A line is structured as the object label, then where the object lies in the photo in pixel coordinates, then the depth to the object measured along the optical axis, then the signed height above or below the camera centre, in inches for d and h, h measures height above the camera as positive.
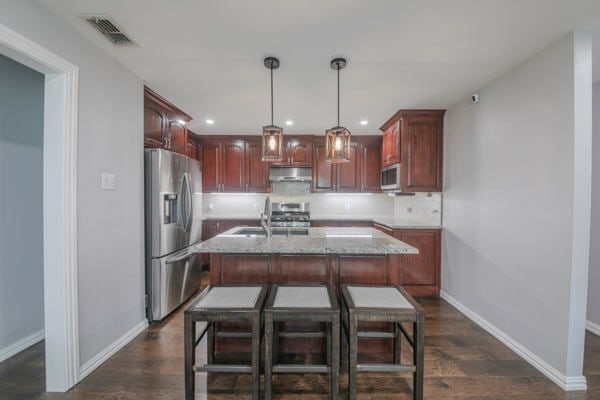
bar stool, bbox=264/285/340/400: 60.1 -28.4
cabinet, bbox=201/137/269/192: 183.2 +20.8
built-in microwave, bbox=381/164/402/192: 135.9 +10.8
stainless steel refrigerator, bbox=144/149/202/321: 99.7 -13.9
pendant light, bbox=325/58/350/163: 78.0 +15.8
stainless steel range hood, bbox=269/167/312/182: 178.4 +16.0
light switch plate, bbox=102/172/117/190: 78.0 +4.2
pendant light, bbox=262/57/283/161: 75.8 +15.5
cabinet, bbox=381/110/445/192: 130.0 +23.5
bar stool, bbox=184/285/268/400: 59.3 -28.5
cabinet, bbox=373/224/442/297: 129.1 -32.0
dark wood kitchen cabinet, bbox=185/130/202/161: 167.9 +33.0
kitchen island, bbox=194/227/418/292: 78.9 -21.4
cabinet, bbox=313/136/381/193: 181.9 +18.7
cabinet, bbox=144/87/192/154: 105.0 +32.1
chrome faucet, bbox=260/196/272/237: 86.7 -8.0
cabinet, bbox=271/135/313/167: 180.2 +31.3
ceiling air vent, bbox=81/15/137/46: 64.2 +43.3
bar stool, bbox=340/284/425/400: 59.6 -28.9
